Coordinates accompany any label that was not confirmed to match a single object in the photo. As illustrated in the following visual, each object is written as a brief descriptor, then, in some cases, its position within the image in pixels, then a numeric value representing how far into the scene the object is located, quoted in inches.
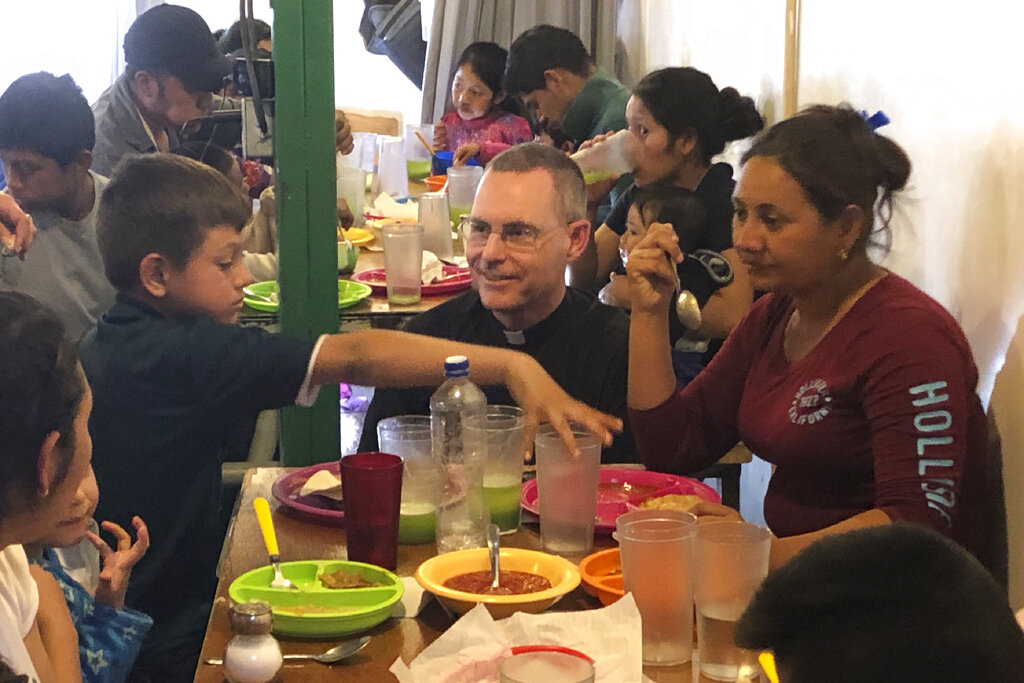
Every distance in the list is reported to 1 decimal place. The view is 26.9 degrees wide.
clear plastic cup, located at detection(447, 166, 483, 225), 186.2
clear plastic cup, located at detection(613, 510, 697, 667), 82.5
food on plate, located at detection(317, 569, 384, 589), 87.3
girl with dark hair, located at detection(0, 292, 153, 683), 78.6
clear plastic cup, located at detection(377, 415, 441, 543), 94.3
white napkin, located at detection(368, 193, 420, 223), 202.2
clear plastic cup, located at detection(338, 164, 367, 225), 189.2
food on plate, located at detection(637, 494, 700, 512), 95.4
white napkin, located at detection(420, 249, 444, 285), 151.1
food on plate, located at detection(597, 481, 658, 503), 100.2
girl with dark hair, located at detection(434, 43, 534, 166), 270.5
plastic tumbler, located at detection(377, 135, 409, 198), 223.0
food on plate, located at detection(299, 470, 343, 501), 98.7
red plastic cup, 89.0
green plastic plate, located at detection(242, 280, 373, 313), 138.1
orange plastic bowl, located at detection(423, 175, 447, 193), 225.9
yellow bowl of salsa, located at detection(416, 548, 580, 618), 84.7
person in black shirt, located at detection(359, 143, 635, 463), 116.2
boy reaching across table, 99.0
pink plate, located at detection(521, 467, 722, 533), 98.3
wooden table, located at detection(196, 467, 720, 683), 81.7
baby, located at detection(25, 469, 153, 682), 85.2
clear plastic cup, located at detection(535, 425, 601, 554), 92.3
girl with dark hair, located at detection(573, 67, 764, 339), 154.6
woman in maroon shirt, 95.2
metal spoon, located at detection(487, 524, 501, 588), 87.3
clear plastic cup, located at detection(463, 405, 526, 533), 95.0
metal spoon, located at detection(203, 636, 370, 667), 82.0
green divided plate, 83.6
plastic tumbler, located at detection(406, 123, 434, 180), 251.6
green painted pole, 113.5
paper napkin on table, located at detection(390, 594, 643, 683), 79.5
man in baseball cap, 171.2
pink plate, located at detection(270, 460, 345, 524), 96.0
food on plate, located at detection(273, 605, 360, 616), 84.2
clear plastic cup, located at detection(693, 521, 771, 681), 80.8
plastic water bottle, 93.0
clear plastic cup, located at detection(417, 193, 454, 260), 164.8
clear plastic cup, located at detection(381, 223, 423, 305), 139.6
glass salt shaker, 80.0
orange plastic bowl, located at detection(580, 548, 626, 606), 86.1
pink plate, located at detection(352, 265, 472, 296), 147.0
